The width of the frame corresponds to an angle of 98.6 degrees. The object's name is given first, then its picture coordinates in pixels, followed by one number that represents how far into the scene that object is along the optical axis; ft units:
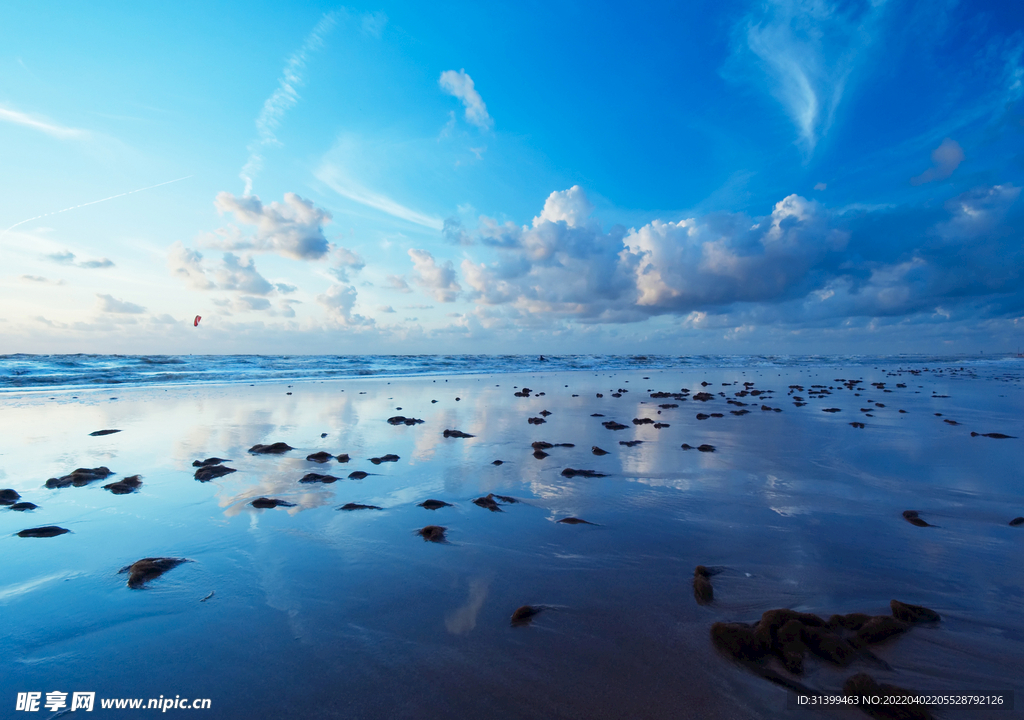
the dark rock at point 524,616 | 10.71
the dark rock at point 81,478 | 21.20
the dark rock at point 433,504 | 18.75
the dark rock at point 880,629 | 9.76
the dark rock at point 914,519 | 16.48
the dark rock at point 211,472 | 22.22
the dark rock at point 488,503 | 18.50
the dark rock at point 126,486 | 20.24
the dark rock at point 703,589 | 11.51
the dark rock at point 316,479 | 22.15
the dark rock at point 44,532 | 15.64
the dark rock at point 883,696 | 7.94
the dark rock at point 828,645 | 9.24
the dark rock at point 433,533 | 15.55
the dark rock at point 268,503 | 18.63
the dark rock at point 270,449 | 27.56
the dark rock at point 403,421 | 38.32
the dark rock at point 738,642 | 9.39
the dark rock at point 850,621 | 10.14
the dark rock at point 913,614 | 10.47
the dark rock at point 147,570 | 12.69
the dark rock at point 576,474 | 23.29
